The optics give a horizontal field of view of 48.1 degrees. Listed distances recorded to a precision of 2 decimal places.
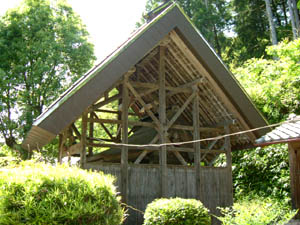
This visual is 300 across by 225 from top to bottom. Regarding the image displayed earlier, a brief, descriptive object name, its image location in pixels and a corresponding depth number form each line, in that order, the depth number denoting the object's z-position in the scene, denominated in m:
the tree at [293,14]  18.62
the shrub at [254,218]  5.73
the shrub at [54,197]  4.11
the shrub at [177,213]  6.32
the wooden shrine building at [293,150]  7.30
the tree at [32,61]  16.80
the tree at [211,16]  24.47
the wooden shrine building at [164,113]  7.29
